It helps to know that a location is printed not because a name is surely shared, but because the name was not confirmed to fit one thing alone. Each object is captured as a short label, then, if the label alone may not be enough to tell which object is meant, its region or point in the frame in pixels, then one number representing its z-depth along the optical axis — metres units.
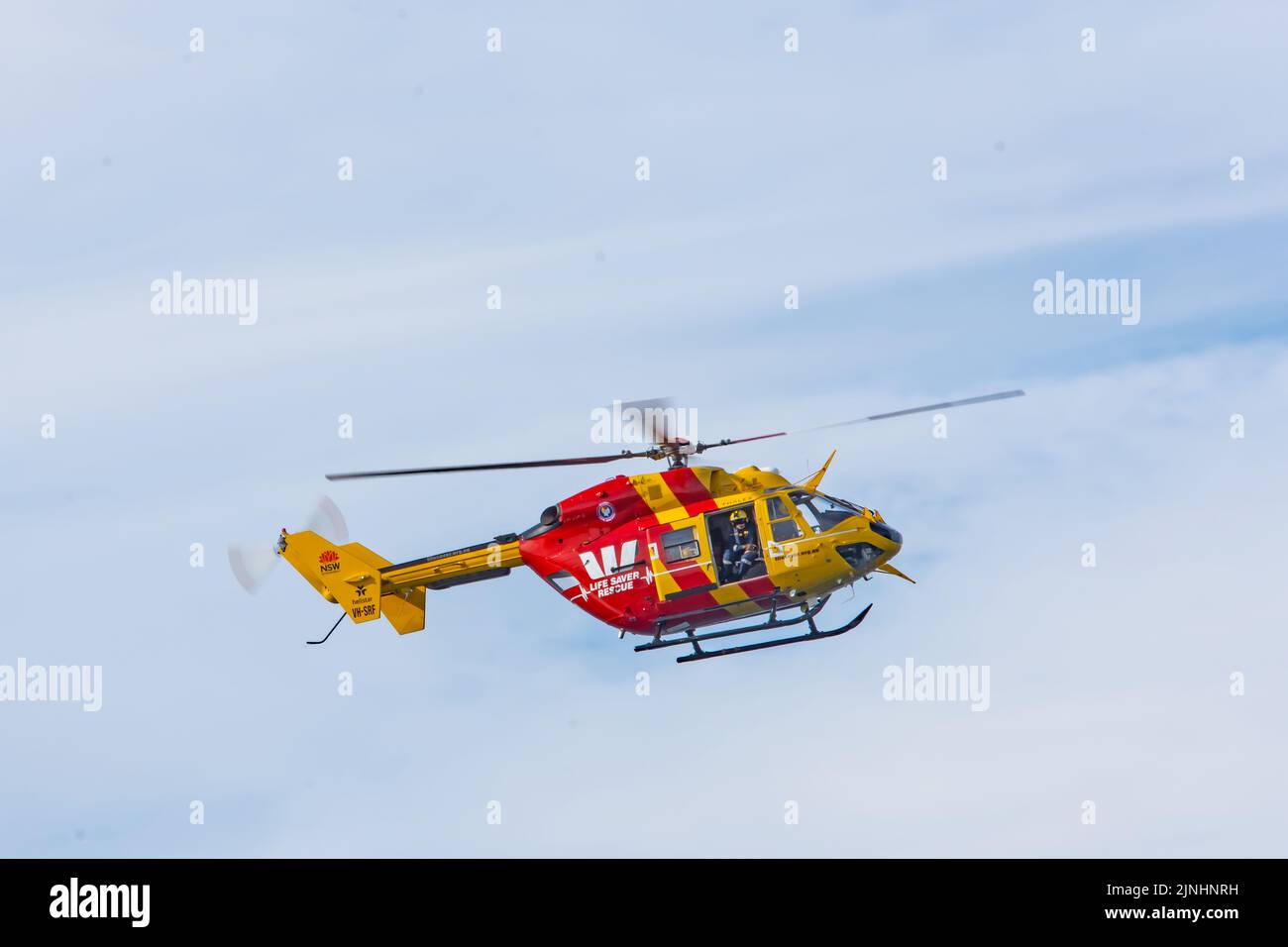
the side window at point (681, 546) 46.50
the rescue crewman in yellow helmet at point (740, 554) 46.09
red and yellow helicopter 46.09
